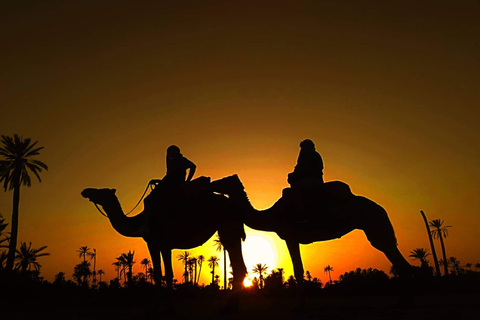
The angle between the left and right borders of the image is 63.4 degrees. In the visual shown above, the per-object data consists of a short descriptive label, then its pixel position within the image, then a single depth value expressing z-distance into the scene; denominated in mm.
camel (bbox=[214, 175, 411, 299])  7887
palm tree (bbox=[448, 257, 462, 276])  116600
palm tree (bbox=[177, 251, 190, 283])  101125
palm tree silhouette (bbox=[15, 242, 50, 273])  52281
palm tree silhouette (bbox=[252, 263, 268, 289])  95688
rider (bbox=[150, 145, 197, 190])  8219
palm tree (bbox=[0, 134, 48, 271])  35319
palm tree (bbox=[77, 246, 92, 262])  107562
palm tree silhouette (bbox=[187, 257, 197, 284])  103438
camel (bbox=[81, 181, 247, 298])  7852
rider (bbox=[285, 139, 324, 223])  7891
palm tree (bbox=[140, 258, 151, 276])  102775
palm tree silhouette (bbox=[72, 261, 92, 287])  86875
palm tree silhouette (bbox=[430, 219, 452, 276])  62019
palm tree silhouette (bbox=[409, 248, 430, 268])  66875
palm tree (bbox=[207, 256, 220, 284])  106719
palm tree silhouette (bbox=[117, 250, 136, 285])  67438
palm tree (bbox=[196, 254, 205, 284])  110606
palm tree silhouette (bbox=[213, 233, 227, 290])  70712
